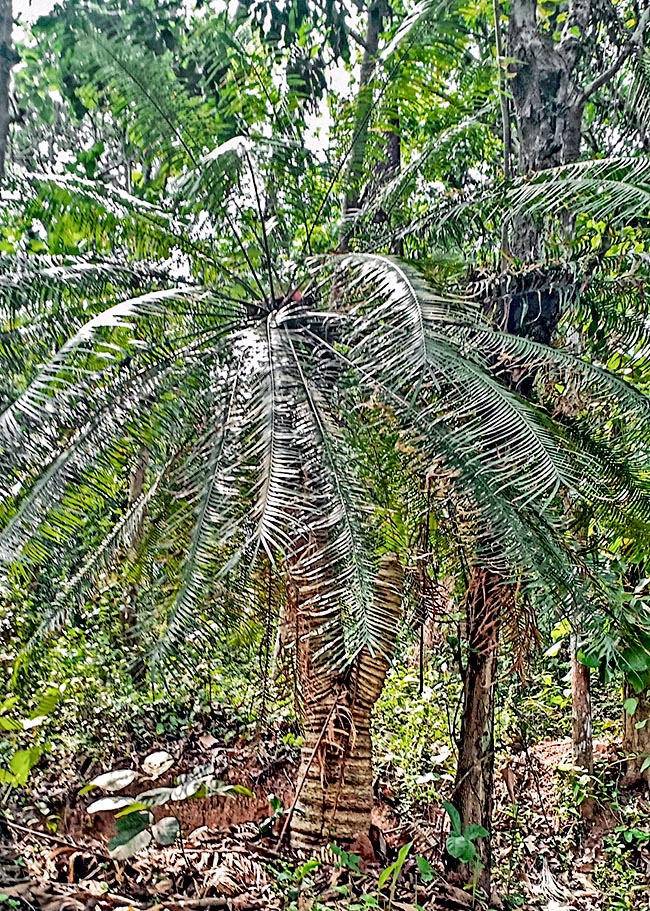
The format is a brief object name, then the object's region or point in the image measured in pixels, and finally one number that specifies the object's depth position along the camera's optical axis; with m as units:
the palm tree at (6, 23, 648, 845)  1.84
